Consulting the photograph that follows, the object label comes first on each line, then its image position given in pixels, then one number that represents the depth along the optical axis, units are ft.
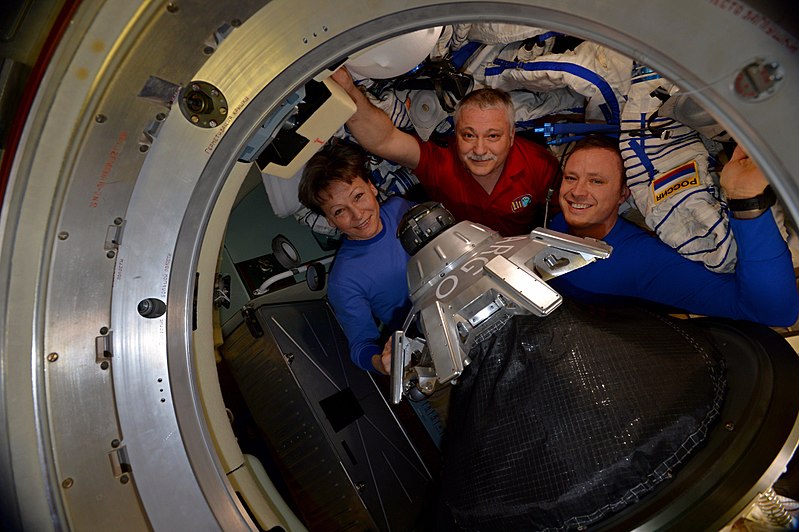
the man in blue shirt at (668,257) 4.28
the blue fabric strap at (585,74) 5.58
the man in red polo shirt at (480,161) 5.98
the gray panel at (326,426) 5.96
